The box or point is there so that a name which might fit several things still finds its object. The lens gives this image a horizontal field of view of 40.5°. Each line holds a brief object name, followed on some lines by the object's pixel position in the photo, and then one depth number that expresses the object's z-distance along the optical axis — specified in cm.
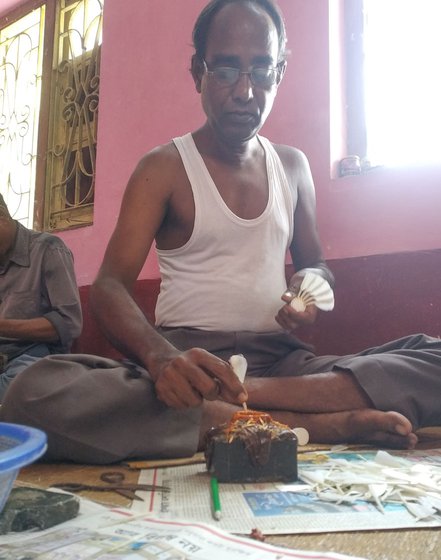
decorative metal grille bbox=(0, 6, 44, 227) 342
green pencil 79
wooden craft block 99
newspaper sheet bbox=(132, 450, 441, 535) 75
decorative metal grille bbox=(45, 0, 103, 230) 302
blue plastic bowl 56
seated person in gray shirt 212
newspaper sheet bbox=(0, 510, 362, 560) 60
